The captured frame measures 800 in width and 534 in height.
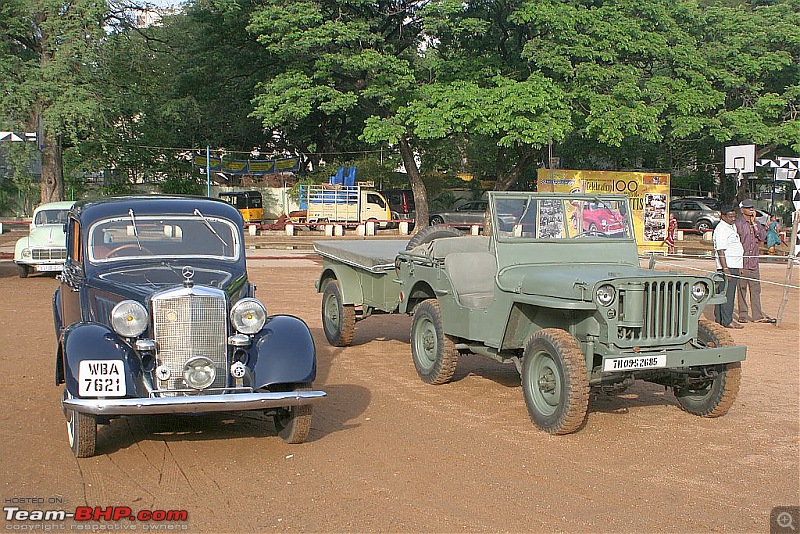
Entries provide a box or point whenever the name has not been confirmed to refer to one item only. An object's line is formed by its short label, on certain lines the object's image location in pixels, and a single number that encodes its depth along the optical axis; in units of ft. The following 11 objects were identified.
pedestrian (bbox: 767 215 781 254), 94.17
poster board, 94.07
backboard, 49.16
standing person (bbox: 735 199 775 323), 44.86
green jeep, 22.65
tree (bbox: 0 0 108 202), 94.91
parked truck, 126.41
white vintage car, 60.13
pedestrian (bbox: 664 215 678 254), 93.45
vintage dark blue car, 19.48
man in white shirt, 43.83
